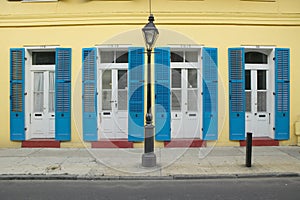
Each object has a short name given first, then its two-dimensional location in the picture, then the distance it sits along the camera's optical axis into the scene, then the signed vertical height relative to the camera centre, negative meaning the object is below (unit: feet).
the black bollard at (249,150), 20.86 -4.32
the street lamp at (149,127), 20.51 -2.41
